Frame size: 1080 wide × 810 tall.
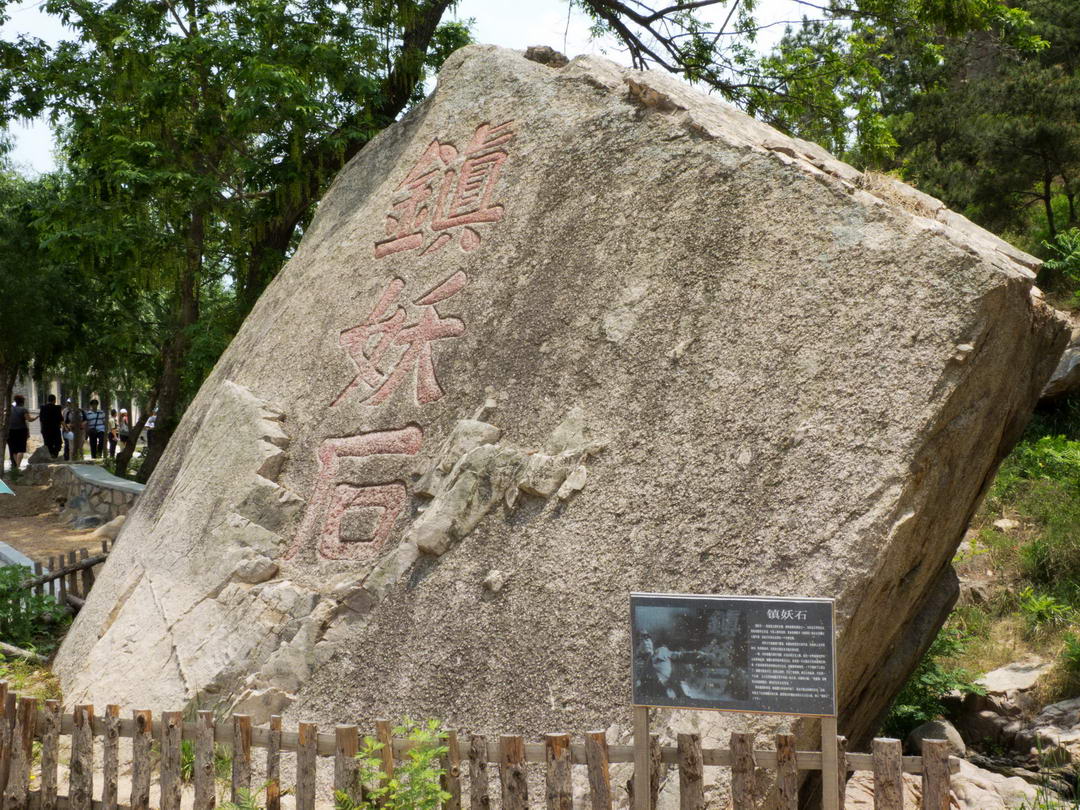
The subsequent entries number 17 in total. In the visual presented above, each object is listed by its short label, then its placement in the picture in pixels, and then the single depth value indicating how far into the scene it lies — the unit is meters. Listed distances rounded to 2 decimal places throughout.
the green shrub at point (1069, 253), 8.39
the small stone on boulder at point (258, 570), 4.61
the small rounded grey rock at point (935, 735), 5.67
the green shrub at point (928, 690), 5.94
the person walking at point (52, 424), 17.70
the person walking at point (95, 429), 20.39
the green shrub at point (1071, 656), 6.49
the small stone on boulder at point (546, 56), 6.12
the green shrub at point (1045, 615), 7.24
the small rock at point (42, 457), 17.42
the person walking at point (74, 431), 19.33
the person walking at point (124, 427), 17.45
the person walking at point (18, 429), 16.45
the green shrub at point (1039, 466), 7.73
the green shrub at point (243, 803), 3.24
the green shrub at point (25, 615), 5.82
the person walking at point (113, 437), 20.62
